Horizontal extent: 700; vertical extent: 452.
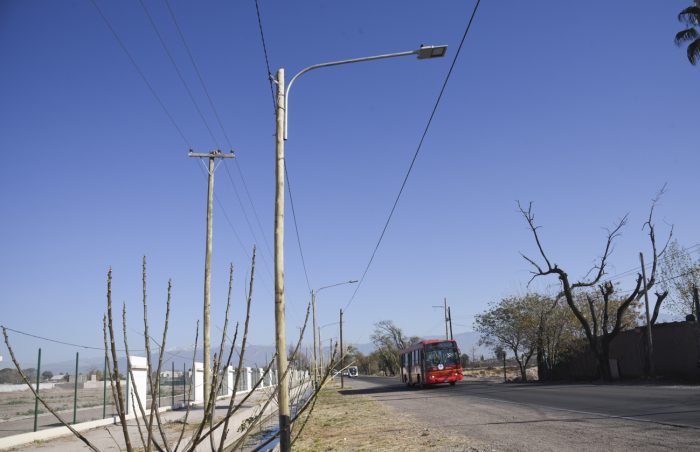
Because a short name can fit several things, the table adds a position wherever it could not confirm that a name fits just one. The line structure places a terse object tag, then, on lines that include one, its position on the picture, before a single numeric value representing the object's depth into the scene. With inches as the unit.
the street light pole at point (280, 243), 284.0
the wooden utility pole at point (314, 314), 1640.7
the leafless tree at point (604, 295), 1275.8
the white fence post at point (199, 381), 1331.2
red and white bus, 1496.1
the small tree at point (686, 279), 1354.6
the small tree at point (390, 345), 4165.8
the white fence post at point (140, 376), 889.5
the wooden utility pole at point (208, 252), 868.4
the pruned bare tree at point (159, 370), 121.7
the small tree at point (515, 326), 1648.6
